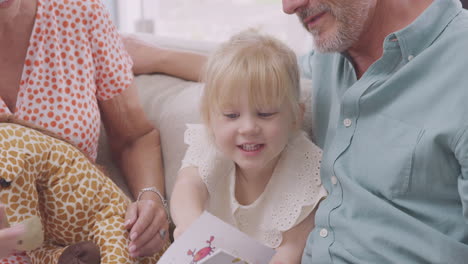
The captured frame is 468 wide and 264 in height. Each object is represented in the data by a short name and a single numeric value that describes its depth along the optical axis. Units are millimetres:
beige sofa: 1651
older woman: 1396
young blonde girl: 1248
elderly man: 1036
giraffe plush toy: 1208
